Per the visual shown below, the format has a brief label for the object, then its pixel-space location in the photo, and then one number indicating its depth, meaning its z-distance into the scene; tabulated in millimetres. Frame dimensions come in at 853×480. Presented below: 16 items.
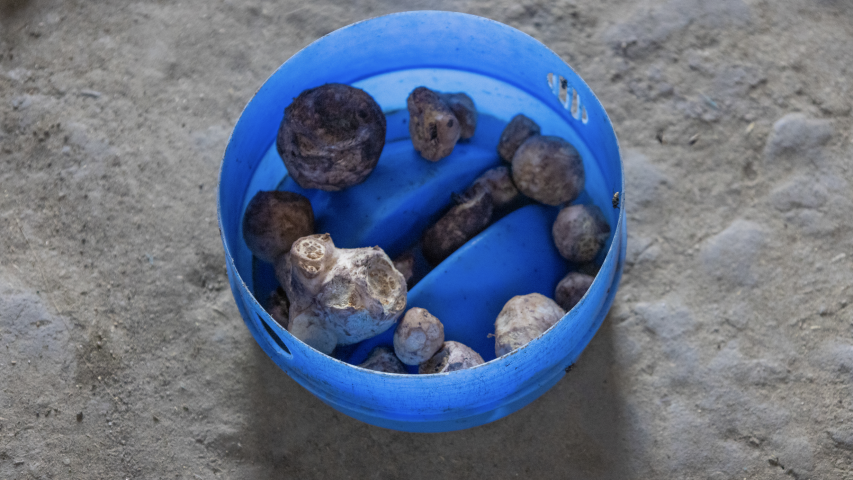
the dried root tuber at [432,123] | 1039
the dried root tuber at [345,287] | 949
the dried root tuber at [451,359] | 981
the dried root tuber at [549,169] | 1041
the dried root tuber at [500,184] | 1069
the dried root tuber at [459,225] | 1047
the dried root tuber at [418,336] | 980
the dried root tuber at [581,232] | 1029
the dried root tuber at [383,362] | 998
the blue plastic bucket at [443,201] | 965
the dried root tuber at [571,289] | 1017
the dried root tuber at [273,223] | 1016
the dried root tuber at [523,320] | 978
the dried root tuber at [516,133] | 1071
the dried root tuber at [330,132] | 1011
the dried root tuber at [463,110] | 1075
